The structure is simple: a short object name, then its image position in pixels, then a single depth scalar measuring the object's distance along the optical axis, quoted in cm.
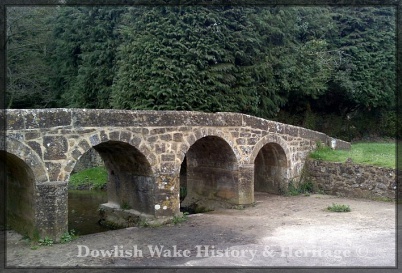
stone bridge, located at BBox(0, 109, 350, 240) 776
